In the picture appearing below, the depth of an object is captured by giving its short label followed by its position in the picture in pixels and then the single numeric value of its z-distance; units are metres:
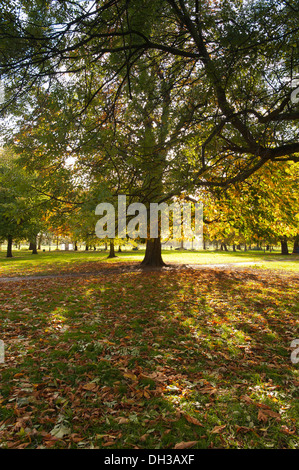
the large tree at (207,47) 4.32
